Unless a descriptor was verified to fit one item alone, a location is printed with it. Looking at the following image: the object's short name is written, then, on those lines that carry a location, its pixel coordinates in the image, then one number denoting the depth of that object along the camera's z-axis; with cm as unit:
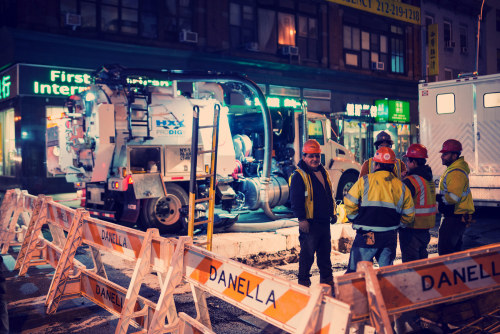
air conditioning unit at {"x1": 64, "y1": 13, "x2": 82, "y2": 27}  1780
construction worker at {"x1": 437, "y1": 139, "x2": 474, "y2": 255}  611
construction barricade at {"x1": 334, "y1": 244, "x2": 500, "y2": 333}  287
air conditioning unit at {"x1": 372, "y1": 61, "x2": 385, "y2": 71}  2833
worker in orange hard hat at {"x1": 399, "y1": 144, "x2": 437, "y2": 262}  555
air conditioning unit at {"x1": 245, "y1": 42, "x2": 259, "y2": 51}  2244
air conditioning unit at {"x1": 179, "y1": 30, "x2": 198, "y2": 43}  2050
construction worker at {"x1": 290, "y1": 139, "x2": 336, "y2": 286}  596
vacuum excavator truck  1014
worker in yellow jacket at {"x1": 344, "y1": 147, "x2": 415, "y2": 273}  496
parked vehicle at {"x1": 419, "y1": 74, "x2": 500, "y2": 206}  1118
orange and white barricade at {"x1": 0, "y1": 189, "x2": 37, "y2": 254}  852
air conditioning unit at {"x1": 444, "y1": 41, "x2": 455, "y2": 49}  3244
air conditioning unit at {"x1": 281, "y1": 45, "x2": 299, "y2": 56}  2391
